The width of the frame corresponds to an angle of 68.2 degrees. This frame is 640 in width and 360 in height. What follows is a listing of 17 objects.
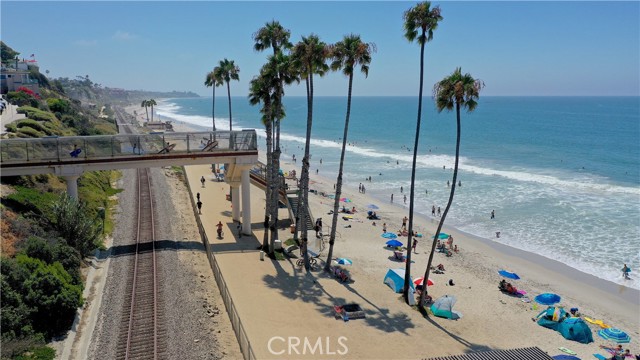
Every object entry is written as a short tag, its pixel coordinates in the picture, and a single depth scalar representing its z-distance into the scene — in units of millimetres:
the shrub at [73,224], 21828
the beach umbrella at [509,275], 27312
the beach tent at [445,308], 20625
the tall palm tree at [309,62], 22672
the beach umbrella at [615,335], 20594
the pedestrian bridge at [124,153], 22328
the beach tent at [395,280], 23328
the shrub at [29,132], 35353
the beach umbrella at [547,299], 23688
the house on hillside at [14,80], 81562
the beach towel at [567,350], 18628
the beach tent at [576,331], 20172
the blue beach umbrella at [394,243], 31128
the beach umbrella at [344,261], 26719
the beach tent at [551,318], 21016
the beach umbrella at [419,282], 23791
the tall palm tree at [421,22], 19406
